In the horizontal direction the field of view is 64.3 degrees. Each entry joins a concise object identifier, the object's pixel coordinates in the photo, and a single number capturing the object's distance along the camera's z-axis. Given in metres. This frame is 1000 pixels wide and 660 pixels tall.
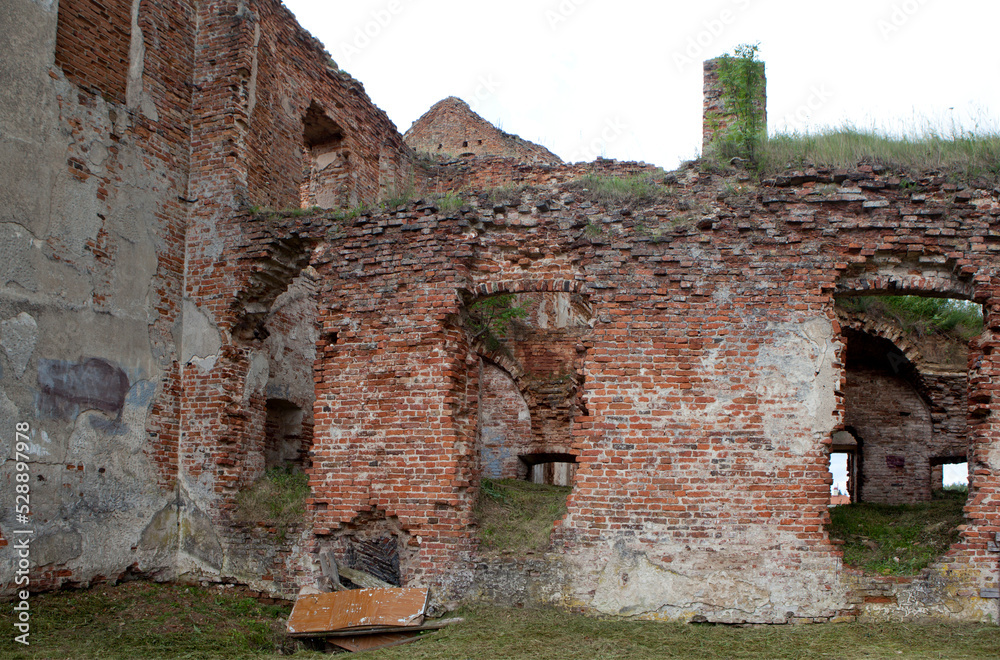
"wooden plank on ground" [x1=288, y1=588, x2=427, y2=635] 6.61
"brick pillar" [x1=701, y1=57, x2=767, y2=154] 12.39
